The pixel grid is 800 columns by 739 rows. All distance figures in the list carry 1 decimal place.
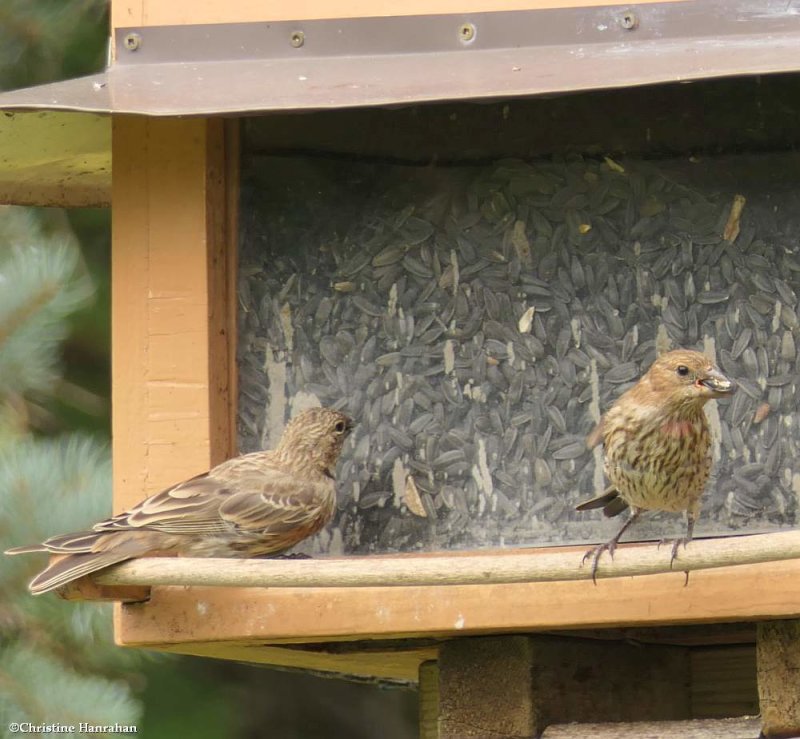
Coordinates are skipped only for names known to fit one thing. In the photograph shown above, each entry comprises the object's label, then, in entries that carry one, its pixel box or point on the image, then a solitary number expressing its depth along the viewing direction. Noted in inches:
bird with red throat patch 406.6
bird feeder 396.8
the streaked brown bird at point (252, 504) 413.7
